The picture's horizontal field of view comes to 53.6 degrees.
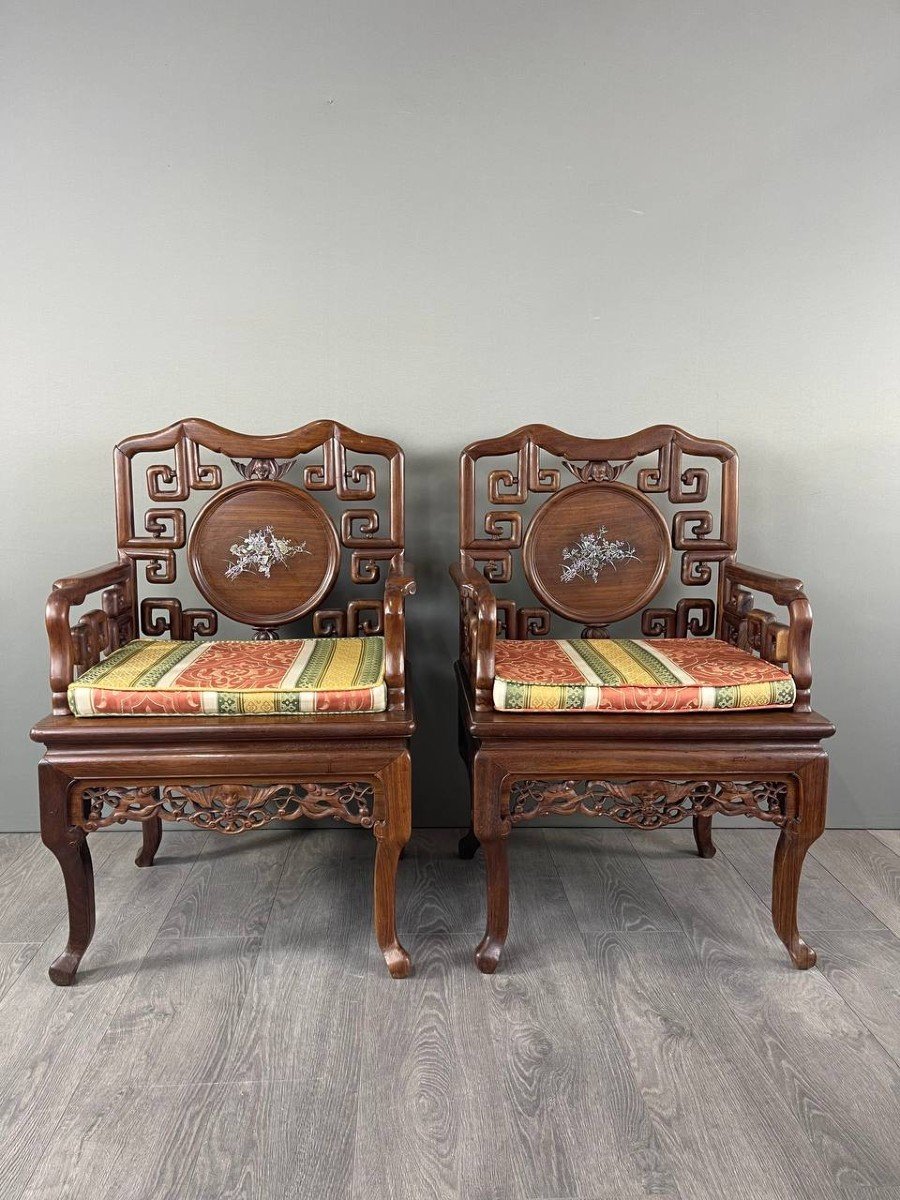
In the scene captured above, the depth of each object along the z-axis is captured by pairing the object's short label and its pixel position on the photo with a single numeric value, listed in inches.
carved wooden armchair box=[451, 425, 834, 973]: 65.4
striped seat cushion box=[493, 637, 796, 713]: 65.3
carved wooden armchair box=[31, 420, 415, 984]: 63.9
